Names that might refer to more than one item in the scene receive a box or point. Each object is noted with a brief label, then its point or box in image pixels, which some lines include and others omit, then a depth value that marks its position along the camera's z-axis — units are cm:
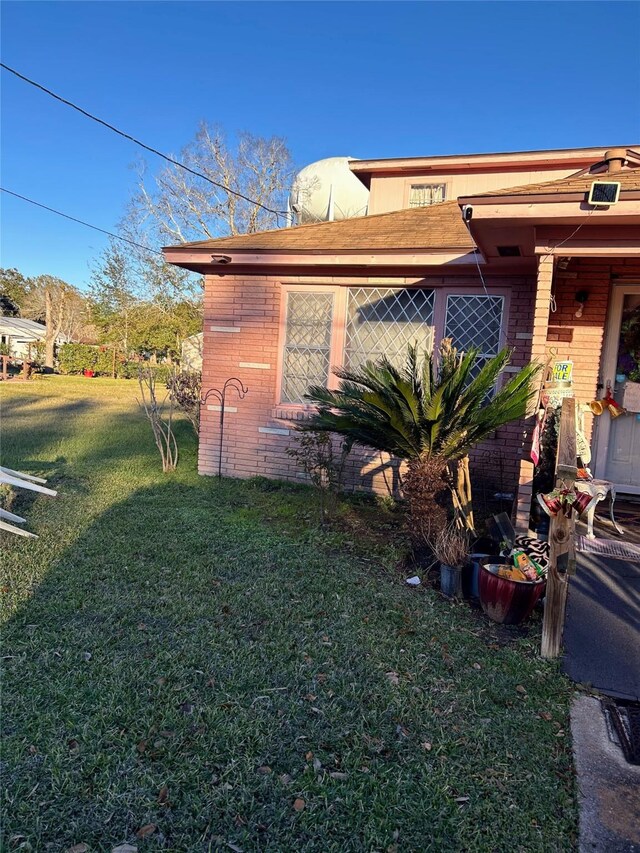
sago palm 448
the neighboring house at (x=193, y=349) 1781
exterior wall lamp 614
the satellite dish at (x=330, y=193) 1422
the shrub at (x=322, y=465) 625
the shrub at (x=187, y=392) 1045
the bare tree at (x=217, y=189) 2469
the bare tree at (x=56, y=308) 3431
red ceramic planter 386
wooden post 341
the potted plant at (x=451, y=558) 434
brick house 505
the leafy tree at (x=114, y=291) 2670
